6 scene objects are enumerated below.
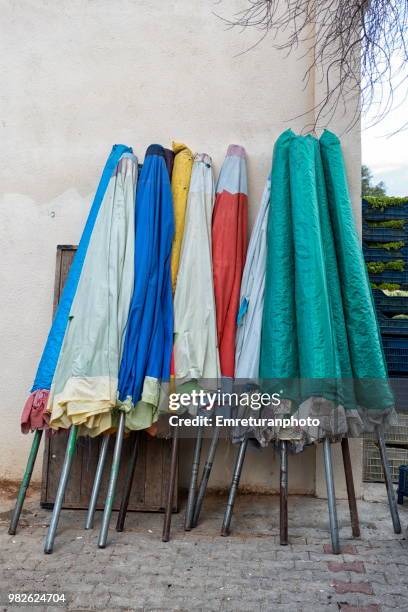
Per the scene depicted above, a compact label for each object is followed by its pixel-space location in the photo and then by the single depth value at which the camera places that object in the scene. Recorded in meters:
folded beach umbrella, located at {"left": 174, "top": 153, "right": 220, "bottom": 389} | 3.60
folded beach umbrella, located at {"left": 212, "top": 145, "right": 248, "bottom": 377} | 3.74
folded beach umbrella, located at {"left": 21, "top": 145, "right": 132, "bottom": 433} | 3.51
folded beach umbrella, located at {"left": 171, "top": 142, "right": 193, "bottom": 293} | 3.81
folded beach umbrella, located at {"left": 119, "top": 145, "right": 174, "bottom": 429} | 3.46
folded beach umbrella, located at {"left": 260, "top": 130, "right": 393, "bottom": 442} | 3.34
